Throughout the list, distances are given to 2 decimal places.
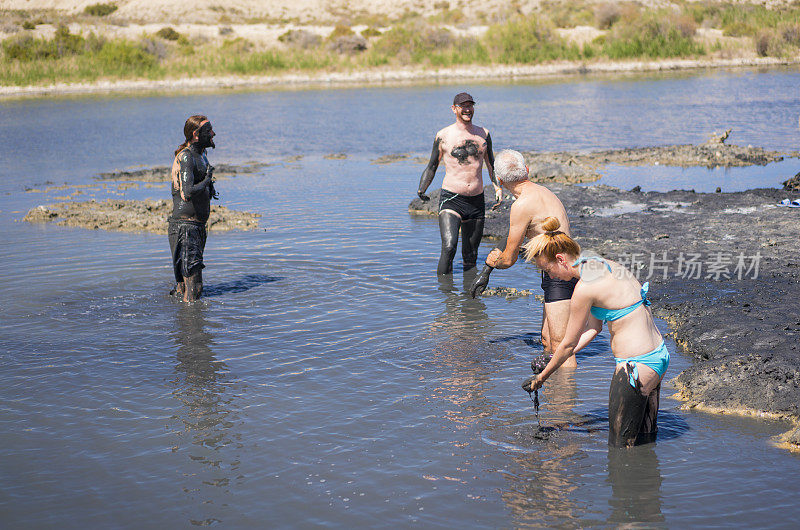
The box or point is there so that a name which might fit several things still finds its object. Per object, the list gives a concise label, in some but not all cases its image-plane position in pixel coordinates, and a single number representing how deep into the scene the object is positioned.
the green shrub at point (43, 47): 45.84
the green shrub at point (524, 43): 45.72
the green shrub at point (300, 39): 54.91
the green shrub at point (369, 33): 55.16
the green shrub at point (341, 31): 56.62
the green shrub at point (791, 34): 44.53
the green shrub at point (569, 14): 58.19
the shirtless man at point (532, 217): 6.79
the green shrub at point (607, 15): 56.28
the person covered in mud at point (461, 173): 9.52
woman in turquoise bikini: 4.93
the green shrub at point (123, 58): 45.28
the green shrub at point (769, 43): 44.03
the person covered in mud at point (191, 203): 8.92
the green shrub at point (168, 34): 58.69
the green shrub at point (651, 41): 44.38
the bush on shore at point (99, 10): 76.44
